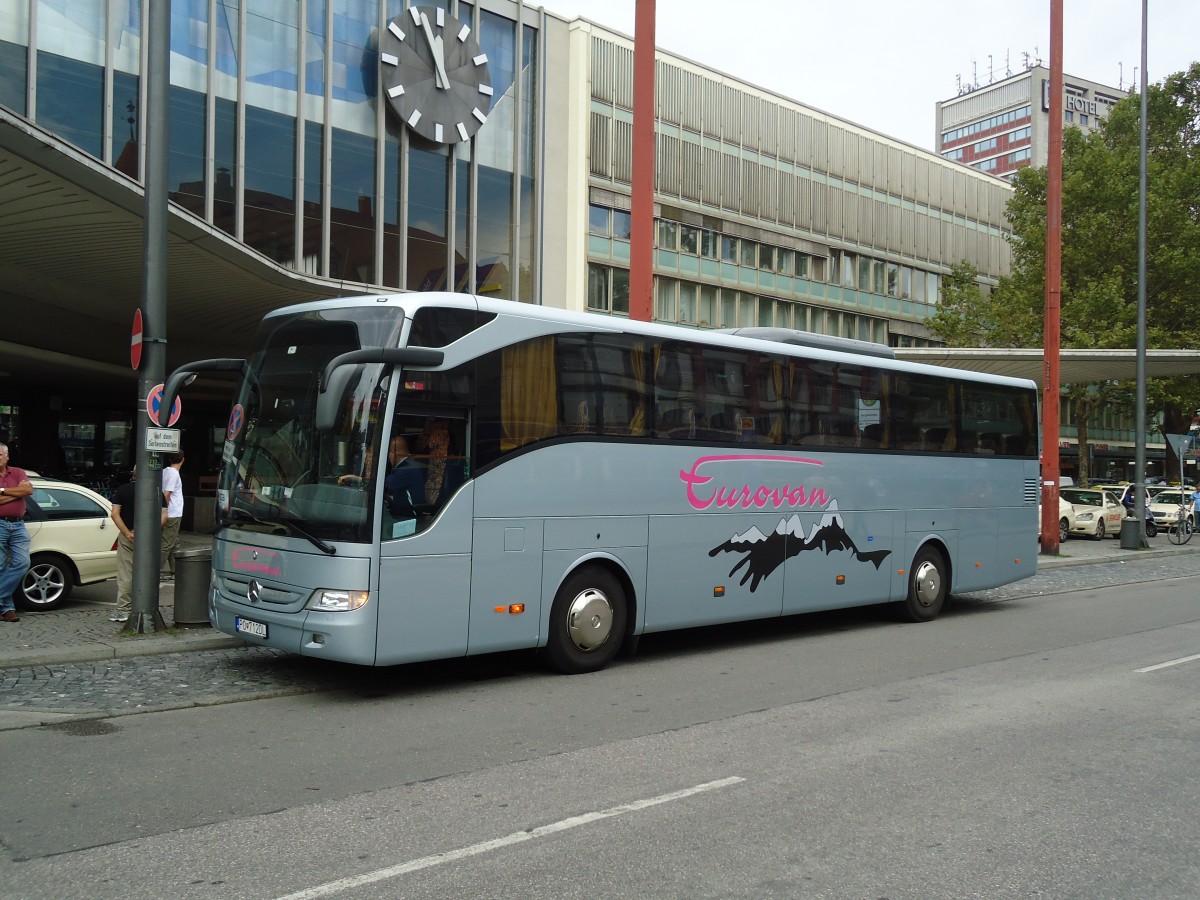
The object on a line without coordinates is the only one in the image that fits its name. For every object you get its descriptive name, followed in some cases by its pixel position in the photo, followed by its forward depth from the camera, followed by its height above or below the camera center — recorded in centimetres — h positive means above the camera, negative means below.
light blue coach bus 812 -27
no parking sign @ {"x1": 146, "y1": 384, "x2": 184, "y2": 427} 1060 +39
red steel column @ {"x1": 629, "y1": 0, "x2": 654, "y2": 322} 1462 +393
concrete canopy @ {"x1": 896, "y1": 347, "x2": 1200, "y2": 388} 2645 +245
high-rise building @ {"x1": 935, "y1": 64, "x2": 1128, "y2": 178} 11119 +3688
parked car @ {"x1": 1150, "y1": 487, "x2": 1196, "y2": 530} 3328 -161
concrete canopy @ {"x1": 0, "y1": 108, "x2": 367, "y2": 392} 1155 +269
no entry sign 1073 +101
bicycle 2969 -190
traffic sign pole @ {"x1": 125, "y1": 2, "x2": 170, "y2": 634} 1056 +134
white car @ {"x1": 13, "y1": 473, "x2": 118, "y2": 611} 1248 -120
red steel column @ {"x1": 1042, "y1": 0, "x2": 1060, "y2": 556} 2273 +343
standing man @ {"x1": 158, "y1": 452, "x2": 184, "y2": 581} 1252 -70
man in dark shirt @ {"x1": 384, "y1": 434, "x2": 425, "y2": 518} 812 -27
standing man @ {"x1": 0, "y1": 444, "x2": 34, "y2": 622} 1126 -96
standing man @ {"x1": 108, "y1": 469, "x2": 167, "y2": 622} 1176 -110
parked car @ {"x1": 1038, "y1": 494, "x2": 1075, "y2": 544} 3228 -185
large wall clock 2864 +1020
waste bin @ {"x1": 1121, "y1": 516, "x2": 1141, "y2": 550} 2658 -190
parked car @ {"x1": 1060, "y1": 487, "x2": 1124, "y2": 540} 3225 -164
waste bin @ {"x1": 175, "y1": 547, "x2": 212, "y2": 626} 1092 -148
